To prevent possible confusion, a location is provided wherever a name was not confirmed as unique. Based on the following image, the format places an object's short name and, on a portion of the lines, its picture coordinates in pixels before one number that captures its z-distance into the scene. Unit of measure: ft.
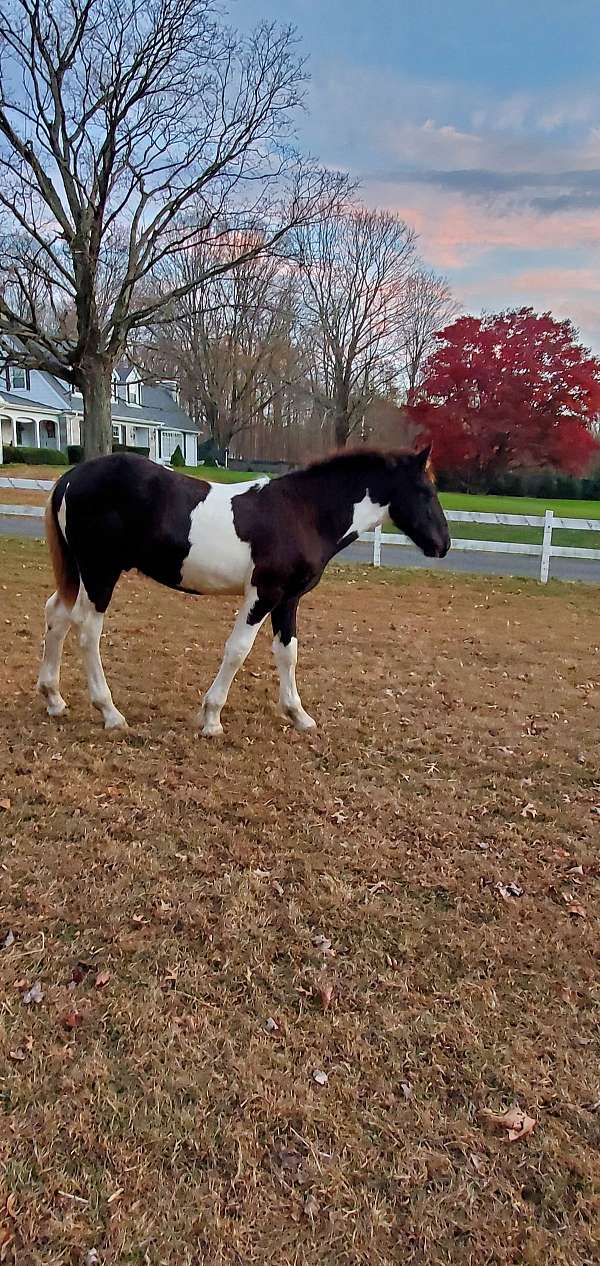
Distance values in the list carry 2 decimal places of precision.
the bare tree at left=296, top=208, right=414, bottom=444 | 106.52
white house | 118.73
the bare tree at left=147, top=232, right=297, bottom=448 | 103.71
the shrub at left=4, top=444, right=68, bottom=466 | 98.22
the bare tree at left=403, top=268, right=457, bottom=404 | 113.29
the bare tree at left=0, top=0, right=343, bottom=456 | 45.14
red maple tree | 97.09
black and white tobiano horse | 12.96
